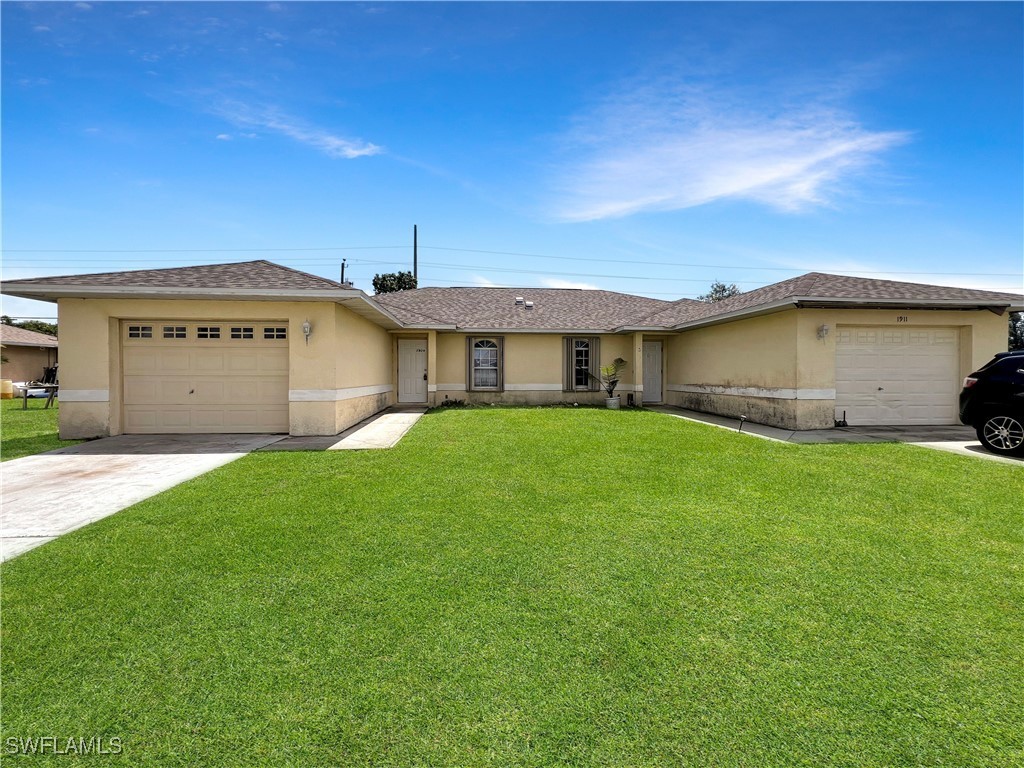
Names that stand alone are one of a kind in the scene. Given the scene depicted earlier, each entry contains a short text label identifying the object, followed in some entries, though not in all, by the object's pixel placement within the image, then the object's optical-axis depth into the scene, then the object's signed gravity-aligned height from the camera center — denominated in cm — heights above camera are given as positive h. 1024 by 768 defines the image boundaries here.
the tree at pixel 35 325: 4397 +521
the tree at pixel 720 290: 6092 +1146
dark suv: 800 -51
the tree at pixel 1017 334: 4603 +423
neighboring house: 2262 +131
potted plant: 1642 -7
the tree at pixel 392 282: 4528 +952
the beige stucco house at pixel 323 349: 987 +65
